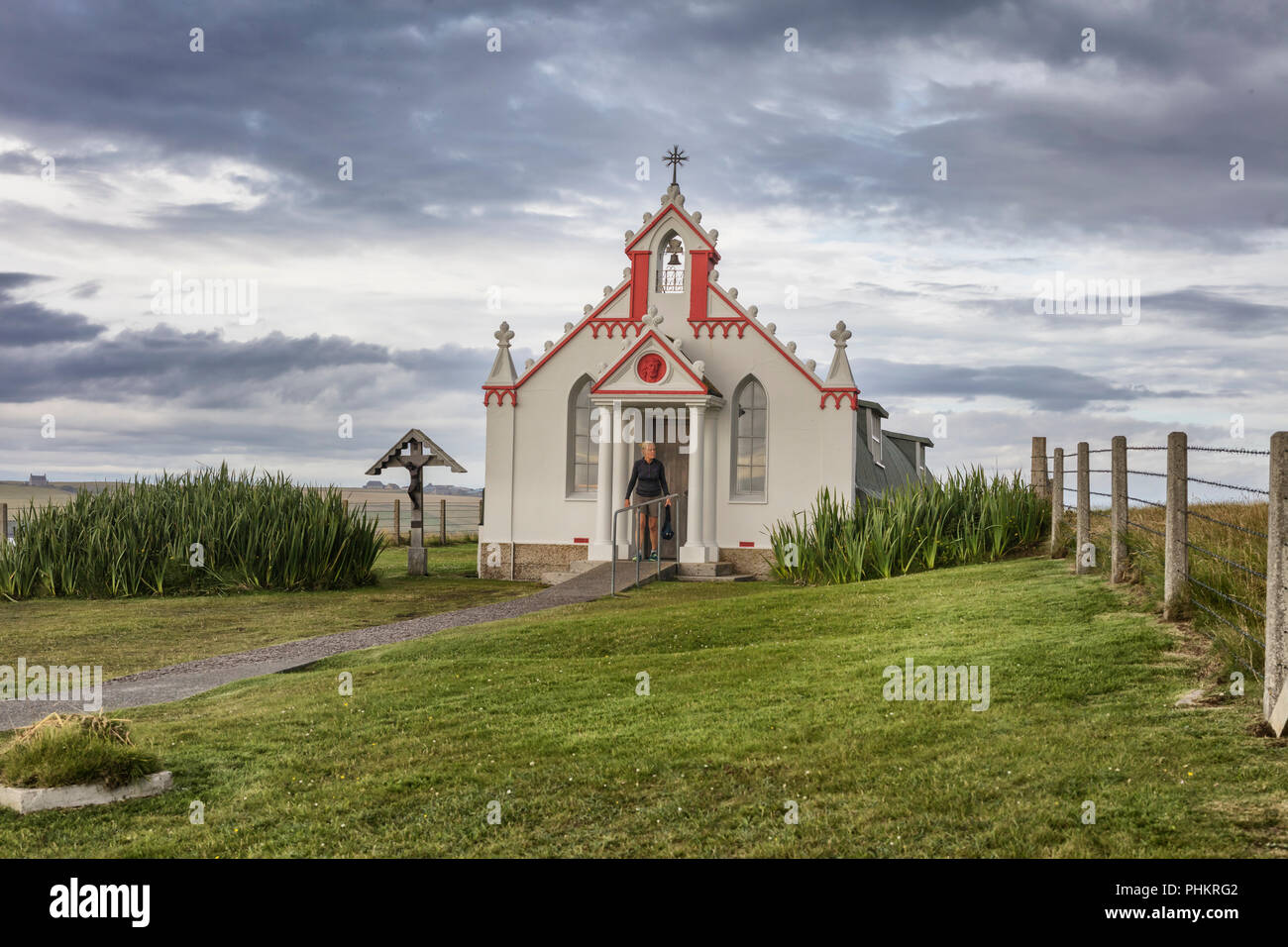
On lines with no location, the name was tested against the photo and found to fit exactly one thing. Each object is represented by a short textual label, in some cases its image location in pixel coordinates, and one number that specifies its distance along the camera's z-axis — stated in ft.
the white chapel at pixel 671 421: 80.23
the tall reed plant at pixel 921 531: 62.75
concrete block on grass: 26.45
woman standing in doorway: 76.54
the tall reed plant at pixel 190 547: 77.00
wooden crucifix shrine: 88.58
